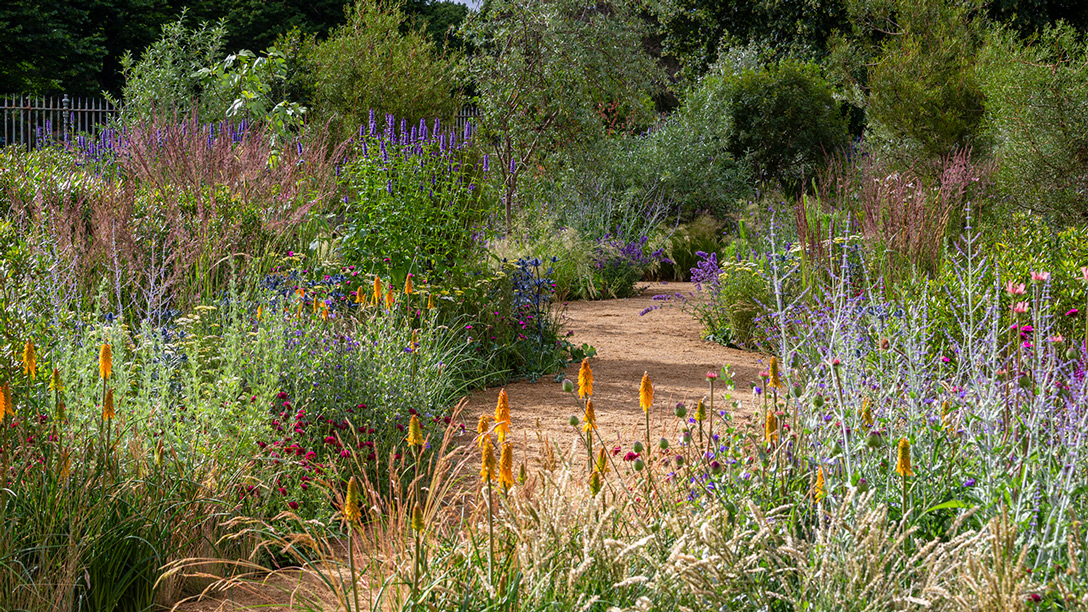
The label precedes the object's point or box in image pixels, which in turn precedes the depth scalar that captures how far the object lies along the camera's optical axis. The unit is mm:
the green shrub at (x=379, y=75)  13742
